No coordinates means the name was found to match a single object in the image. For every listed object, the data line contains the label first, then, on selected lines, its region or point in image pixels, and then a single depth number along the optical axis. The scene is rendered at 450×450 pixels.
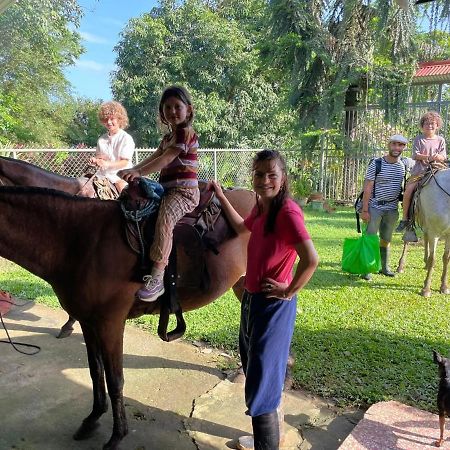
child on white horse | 5.53
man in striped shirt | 5.57
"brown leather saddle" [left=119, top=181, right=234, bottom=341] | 2.38
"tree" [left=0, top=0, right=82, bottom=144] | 13.73
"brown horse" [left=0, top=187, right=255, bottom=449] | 2.22
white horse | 5.15
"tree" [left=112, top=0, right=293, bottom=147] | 16.91
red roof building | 10.99
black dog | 2.32
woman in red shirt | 1.90
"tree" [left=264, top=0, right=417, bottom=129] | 11.41
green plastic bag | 5.54
